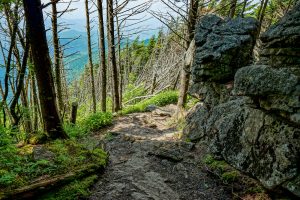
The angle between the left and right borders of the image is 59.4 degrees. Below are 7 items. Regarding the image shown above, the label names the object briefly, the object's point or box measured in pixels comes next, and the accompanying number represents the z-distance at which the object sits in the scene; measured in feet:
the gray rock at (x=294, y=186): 11.85
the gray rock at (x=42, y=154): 17.04
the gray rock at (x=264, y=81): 12.35
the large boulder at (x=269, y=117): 12.38
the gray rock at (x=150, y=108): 45.39
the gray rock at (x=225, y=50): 25.29
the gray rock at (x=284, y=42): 13.21
